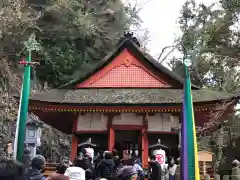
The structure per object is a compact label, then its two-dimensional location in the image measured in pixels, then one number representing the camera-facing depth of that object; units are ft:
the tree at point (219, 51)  69.86
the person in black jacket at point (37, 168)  13.71
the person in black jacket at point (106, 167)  27.27
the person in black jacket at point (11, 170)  8.93
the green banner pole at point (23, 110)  25.37
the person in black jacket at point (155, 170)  31.35
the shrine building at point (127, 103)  45.34
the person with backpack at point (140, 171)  30.15
